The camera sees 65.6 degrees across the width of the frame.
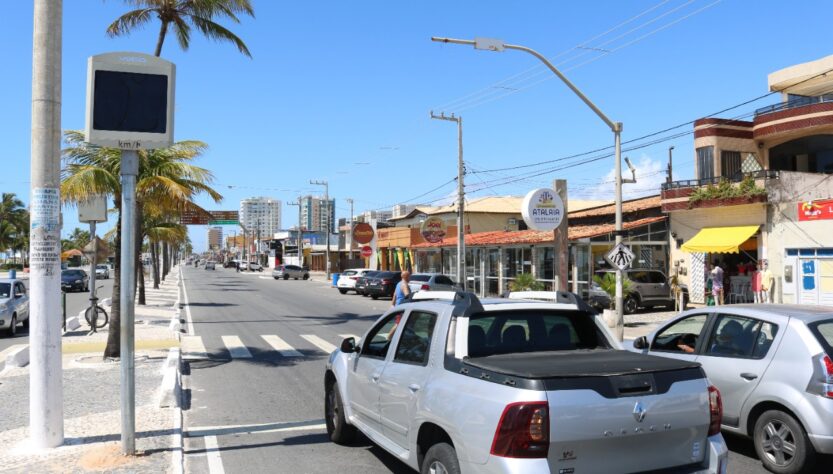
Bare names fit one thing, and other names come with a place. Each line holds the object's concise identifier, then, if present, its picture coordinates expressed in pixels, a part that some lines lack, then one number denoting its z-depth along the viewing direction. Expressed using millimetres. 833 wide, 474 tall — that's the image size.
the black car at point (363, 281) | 35597
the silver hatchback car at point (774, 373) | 5371
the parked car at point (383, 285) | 34406
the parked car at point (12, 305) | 16703
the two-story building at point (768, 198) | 21469
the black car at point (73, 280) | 38969
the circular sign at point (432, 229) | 36719
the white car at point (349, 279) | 38531
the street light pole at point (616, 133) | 15652
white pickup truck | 3598
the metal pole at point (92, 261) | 14553
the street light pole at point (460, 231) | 29531
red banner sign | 20500
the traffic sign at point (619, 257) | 16734
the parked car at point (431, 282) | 28072
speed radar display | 6156
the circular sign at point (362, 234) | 50281
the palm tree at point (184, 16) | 12578
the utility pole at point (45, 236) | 6020
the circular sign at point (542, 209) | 18891
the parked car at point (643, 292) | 24688
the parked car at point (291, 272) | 65812
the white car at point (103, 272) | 62525
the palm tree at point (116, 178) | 11023
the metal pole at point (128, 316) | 5973
